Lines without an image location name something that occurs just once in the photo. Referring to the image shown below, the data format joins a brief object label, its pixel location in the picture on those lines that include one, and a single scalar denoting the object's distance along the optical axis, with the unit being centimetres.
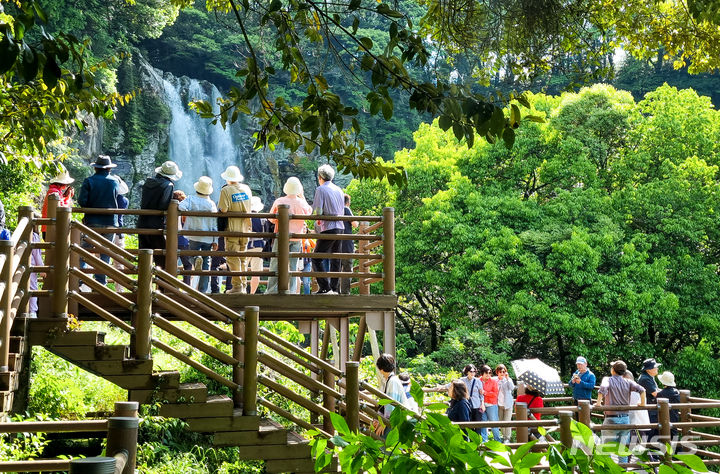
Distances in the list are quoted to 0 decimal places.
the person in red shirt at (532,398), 1062
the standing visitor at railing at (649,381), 1122
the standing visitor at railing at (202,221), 988
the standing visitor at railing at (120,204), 987
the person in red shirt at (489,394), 1184
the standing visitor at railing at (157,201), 943
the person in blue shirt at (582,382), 1158
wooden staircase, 754
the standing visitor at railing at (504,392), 1197
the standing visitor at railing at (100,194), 942
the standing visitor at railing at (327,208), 1014
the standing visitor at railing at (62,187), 964
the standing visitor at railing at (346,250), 1073
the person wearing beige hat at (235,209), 998
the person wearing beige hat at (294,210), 1020
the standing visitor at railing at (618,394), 1050
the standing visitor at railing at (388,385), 788
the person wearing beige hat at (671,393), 1125
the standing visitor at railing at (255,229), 1066
